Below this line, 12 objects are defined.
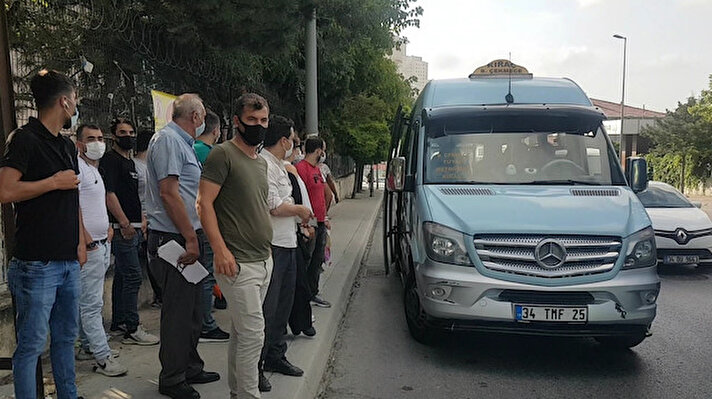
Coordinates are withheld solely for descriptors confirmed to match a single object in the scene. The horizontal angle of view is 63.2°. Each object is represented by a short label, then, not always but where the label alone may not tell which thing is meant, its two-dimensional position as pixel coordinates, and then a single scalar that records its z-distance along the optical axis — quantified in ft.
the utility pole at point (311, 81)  31.55
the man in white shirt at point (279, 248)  13.01
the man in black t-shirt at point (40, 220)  9.45
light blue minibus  15.05
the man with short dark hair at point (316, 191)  19.61
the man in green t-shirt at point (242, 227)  10.46
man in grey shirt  11.59
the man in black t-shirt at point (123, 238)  15.64
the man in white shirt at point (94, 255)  13.15
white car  28.04
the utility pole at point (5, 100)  9.84
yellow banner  20.36
